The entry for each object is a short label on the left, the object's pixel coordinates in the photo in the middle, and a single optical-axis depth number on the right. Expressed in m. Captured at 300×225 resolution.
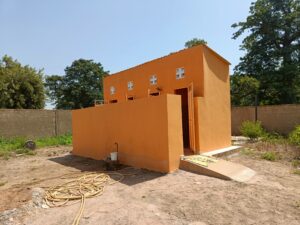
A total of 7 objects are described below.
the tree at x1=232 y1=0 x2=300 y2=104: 19.52
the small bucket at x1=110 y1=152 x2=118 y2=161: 8.05
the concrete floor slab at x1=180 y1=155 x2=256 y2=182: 6.23
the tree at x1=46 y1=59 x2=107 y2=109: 33.25
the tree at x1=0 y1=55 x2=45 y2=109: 19.86
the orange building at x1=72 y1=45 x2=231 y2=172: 6.98
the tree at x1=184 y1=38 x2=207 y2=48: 21.52
